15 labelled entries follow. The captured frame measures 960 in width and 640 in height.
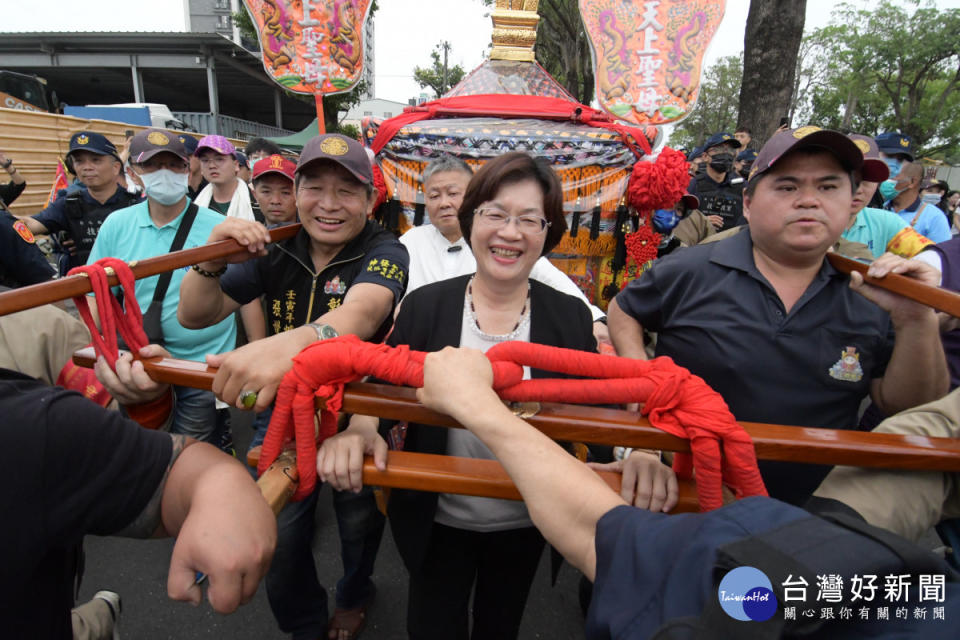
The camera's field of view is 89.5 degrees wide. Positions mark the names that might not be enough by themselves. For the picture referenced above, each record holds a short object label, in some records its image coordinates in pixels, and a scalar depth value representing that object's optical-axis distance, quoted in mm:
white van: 14531
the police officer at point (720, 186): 5188
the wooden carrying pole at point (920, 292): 1015
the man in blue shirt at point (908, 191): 4109
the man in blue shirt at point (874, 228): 3117
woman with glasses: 1429
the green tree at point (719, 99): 37219
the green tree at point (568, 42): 16406
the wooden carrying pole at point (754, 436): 905
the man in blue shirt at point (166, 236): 2463
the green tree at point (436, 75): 38594
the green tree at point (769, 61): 6621
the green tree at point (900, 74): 24891
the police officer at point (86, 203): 3455
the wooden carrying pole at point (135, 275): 890
